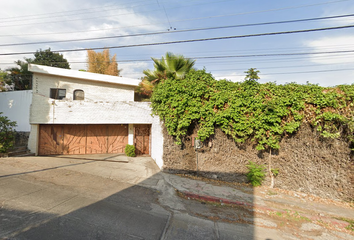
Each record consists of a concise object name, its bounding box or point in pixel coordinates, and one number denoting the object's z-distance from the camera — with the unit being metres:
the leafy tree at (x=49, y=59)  25.77
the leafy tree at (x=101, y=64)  24.41
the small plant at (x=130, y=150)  11.81
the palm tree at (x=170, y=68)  8.84
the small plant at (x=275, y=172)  7.49
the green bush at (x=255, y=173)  7.63
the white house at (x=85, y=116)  11.29
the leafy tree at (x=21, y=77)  19.45
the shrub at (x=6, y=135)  9.87
